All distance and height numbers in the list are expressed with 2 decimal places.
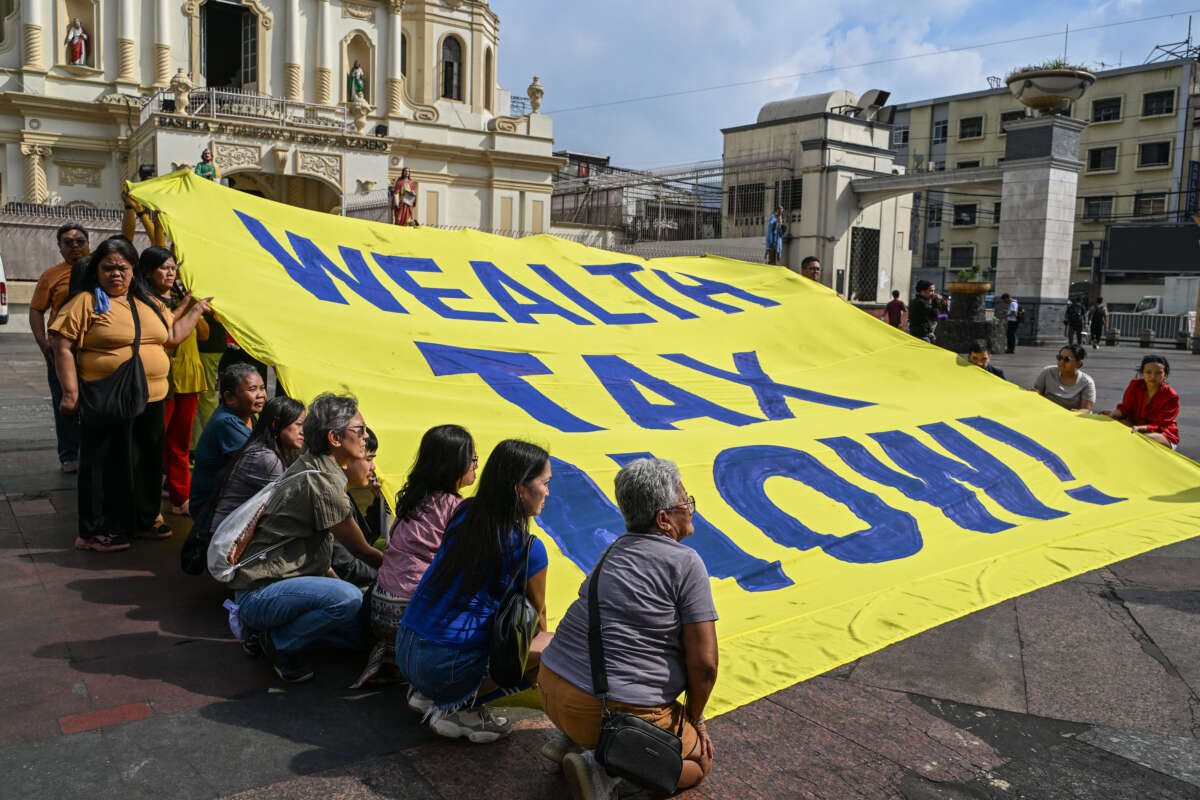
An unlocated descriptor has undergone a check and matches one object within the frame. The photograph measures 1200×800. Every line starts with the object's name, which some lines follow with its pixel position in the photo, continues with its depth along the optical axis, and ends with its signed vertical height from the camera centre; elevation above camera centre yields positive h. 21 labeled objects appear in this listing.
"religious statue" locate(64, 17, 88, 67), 29.72 +7.68
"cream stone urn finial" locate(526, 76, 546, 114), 39.25 +8.63
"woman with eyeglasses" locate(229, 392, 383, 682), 3.78 -1.08
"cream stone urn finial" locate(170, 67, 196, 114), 26.98 +5.73
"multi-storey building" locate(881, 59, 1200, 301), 45.31 +8.42
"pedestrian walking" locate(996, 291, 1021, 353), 21.02 -0.05
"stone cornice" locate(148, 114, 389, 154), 26.89 +4.84
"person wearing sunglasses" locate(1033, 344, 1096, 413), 8.07 -0.59
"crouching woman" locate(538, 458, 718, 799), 2.85 -1.01
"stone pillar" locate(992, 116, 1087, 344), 21.45 +2.27
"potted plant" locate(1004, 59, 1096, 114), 20.55 +5.10
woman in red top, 7.71 -0.71
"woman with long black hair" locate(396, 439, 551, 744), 3.19 -1.00
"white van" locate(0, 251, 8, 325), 16.70 -0.29
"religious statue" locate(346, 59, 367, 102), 34.34 +7.70
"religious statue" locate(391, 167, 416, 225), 18.11 +1.90
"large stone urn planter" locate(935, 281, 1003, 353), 19.70 -0.12
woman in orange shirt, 5.13 -0.45
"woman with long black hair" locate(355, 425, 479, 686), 3.59 -0.80
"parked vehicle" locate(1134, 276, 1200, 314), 35.59 +0.81
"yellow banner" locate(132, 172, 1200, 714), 4.77 -0.72
